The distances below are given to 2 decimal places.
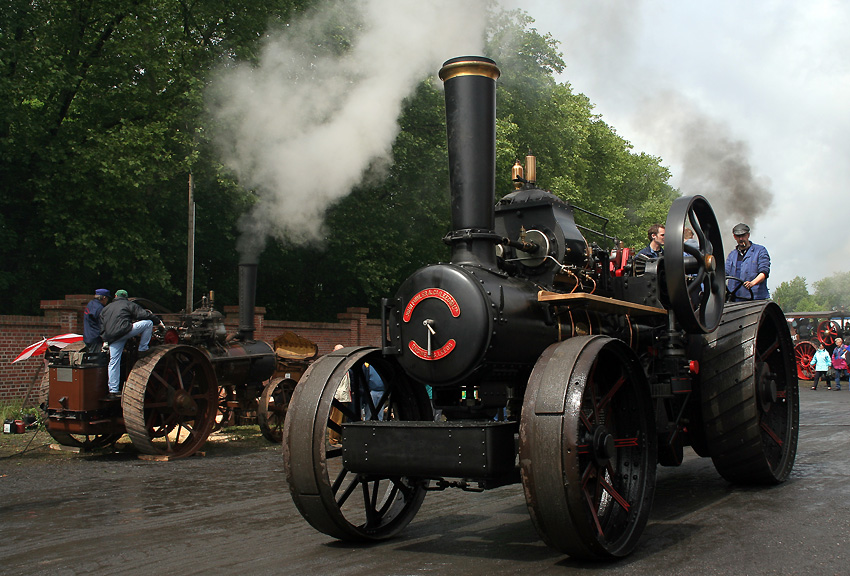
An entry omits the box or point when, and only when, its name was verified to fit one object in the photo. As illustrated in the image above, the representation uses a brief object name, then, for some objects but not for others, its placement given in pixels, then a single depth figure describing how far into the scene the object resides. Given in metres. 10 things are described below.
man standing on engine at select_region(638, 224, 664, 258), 6.25
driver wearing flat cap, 6.68
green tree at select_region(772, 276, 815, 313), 127.94
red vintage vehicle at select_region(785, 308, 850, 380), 22.86
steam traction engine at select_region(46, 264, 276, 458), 8.19
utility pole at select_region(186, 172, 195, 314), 13.30
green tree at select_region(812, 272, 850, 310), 123.54
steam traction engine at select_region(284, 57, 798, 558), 3.75
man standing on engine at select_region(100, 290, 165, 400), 8.27
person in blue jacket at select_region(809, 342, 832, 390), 19.27
